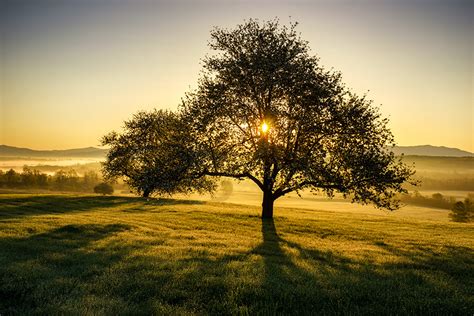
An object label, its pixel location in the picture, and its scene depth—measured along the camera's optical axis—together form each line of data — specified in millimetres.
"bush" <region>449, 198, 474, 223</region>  81188
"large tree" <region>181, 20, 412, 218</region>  27828
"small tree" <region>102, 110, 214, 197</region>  29953
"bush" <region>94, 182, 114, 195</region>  94500
